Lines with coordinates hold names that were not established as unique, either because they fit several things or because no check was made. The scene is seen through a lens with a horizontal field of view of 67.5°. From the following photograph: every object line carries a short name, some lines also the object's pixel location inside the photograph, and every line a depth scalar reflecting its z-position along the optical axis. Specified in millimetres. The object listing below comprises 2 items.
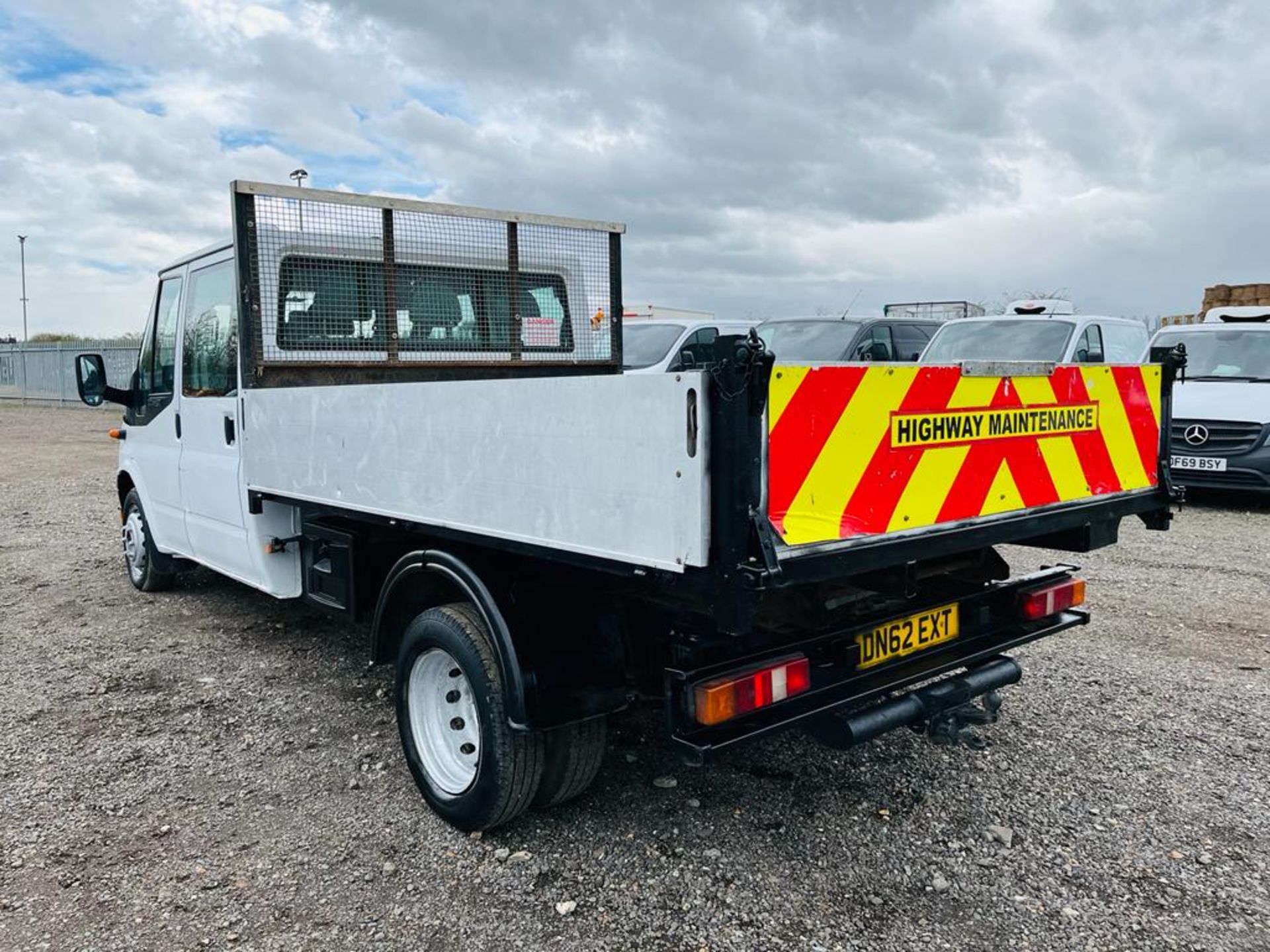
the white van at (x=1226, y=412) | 9031
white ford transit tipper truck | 2363
